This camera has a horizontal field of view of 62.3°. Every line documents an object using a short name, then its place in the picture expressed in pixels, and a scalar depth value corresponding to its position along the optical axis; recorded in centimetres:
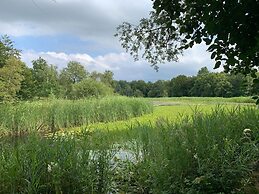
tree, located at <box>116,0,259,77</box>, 167
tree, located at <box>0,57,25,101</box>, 1193
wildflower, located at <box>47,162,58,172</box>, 214
